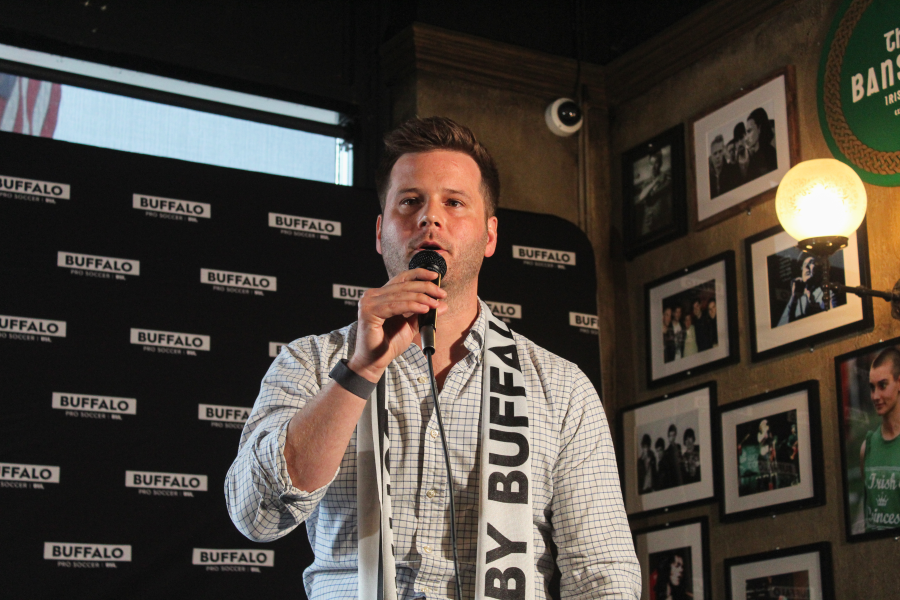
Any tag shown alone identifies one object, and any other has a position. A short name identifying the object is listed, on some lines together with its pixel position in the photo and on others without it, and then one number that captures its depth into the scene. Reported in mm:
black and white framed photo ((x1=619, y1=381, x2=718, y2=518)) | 4227
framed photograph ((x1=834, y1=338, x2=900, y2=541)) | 3375
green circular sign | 3578
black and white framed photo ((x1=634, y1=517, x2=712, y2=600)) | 4160
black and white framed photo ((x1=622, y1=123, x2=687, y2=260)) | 4668
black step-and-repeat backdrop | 3670
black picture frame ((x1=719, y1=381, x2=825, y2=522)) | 3727
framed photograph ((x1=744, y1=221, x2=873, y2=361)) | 3637
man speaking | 1786
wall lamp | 3314
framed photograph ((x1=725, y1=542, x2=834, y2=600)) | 3617
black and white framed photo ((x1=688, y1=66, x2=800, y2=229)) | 4074
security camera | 5109
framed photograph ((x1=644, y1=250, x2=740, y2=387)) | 4234
